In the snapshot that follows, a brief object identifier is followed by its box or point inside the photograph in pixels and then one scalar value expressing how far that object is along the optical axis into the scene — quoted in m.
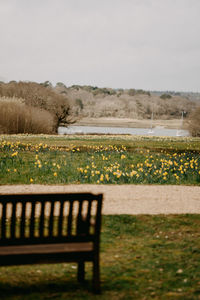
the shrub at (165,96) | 185.80
